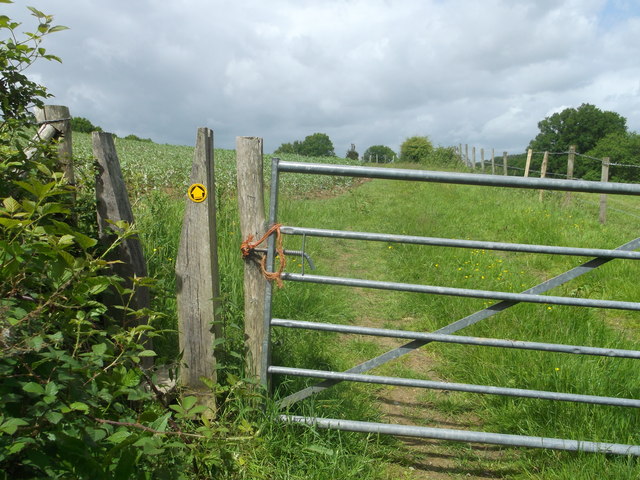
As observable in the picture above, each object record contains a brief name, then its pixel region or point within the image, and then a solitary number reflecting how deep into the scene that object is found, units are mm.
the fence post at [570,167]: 12126
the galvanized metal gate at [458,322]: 2258
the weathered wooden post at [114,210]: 2471
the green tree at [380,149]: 118938
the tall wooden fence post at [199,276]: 2465
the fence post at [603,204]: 11039
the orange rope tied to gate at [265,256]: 2414
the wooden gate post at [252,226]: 2451
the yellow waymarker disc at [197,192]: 2463
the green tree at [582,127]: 67625
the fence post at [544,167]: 12734
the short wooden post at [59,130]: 2455
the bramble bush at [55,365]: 1356
